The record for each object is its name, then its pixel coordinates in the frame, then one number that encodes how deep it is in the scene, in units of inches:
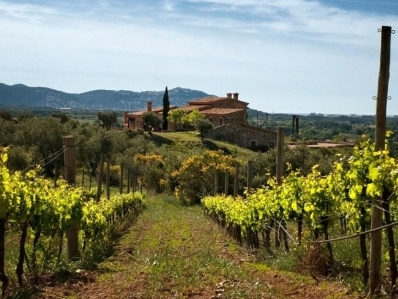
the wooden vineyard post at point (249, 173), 678.5
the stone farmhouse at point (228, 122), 3166.8
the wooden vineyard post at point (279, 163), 465.4
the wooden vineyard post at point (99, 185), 625.3
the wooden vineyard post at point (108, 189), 835.4
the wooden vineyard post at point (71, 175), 409.1
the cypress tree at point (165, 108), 3587.6
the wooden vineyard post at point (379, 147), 260.4
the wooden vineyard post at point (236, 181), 804.2
